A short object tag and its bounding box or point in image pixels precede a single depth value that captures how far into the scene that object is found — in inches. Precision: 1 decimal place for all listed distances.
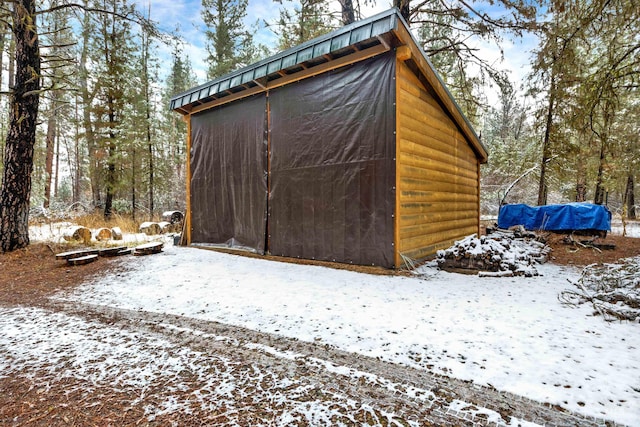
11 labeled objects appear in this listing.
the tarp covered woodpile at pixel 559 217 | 274.4
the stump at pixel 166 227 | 354.0
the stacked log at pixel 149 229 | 342.0
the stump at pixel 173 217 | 399.9
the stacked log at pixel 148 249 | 218.2
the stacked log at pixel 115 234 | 289.0
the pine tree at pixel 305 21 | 283.0
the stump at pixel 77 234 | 255.1
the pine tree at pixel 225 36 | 535.2
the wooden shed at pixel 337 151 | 164.1
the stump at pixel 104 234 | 280.8
